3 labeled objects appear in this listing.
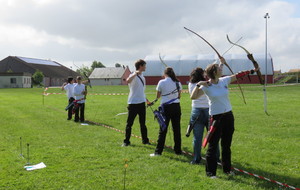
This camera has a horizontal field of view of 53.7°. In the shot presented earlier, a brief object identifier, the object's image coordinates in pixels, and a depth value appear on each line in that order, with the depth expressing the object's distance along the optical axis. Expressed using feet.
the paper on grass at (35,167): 19.61
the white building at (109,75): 364.17
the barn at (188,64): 184.34
